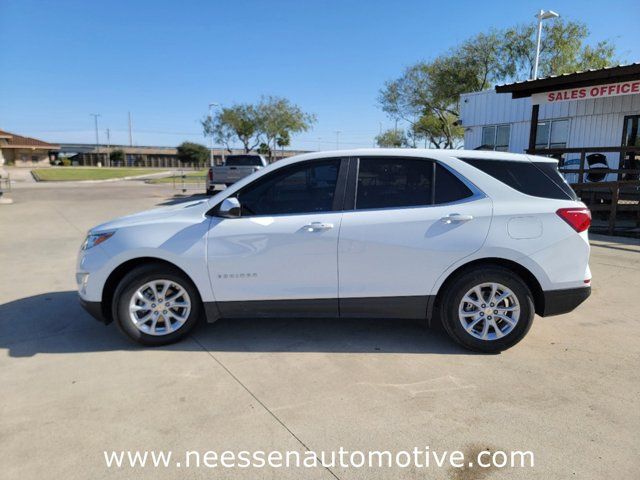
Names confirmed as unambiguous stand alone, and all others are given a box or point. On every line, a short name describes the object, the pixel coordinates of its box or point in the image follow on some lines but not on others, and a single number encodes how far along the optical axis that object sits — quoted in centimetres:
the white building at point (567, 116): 1099
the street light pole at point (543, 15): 1647
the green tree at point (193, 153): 8850
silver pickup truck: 1598
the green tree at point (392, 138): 5874
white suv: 370
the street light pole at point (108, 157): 8891
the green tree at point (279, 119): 5159
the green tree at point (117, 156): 8950
